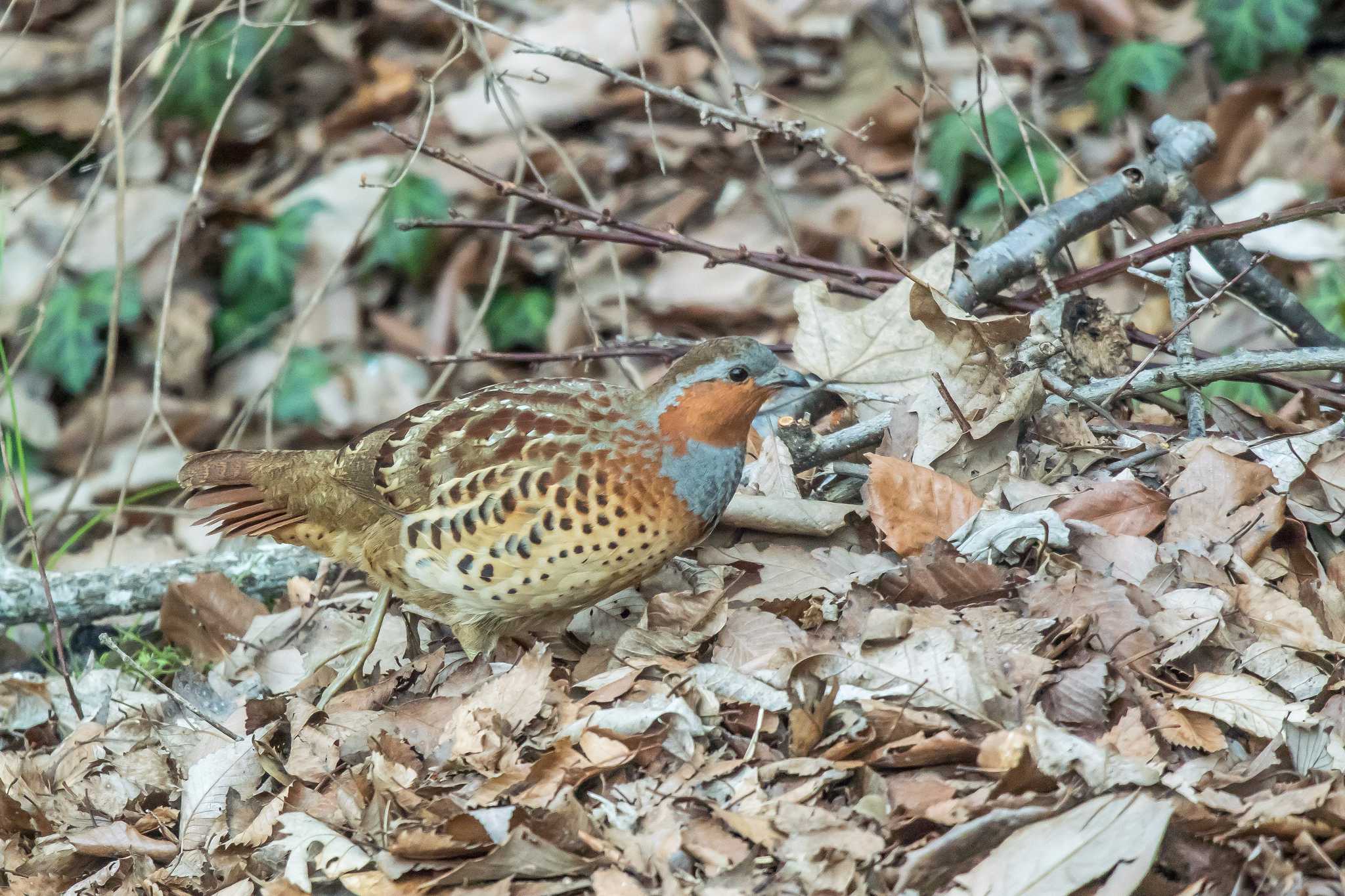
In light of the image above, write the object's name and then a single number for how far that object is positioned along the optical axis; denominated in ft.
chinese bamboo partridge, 23.86
